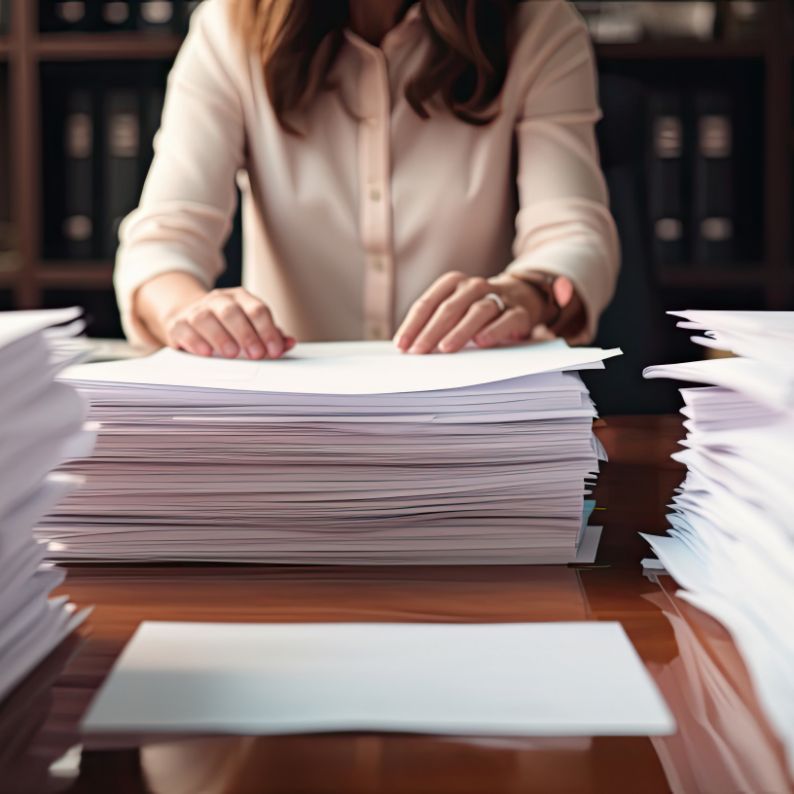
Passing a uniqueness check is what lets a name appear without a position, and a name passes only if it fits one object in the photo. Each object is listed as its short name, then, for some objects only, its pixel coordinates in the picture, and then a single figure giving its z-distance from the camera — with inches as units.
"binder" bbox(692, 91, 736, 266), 100.2
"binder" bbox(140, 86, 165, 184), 100.9
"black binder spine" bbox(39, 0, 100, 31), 102.7
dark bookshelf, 100.3
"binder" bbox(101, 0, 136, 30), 101.8
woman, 54.1
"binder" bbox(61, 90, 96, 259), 102.3
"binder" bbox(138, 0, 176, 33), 101.2
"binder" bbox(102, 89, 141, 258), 101.1
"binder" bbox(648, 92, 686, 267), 99.6
